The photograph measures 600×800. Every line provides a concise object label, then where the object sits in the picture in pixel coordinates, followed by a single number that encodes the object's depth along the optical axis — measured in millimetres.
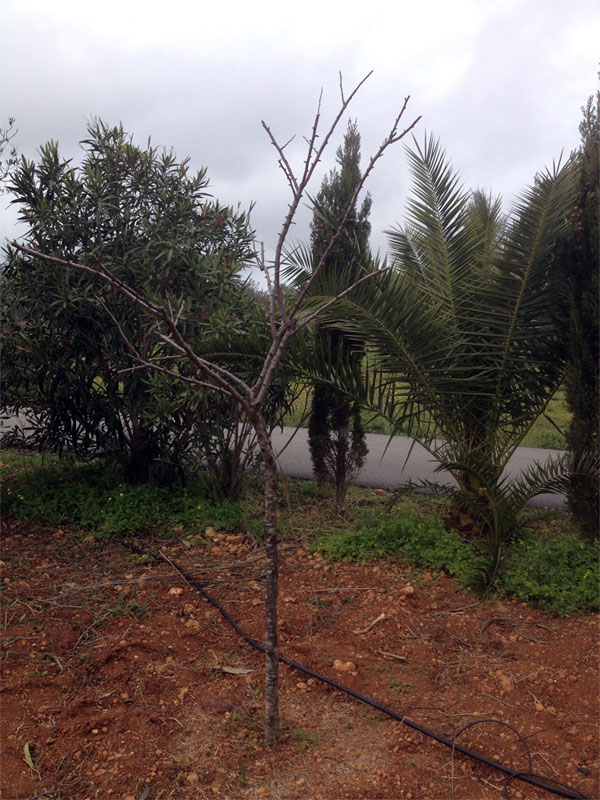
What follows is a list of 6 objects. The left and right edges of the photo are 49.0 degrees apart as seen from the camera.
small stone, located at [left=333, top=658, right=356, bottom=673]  3201
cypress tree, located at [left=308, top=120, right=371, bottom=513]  5750
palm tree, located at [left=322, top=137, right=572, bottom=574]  4438
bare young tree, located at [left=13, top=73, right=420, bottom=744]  2584
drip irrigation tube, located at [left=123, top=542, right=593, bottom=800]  2391
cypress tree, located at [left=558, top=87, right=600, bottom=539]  4363
